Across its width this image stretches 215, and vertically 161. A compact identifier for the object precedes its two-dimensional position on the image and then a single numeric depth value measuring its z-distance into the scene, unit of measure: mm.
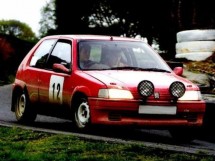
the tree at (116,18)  61406
